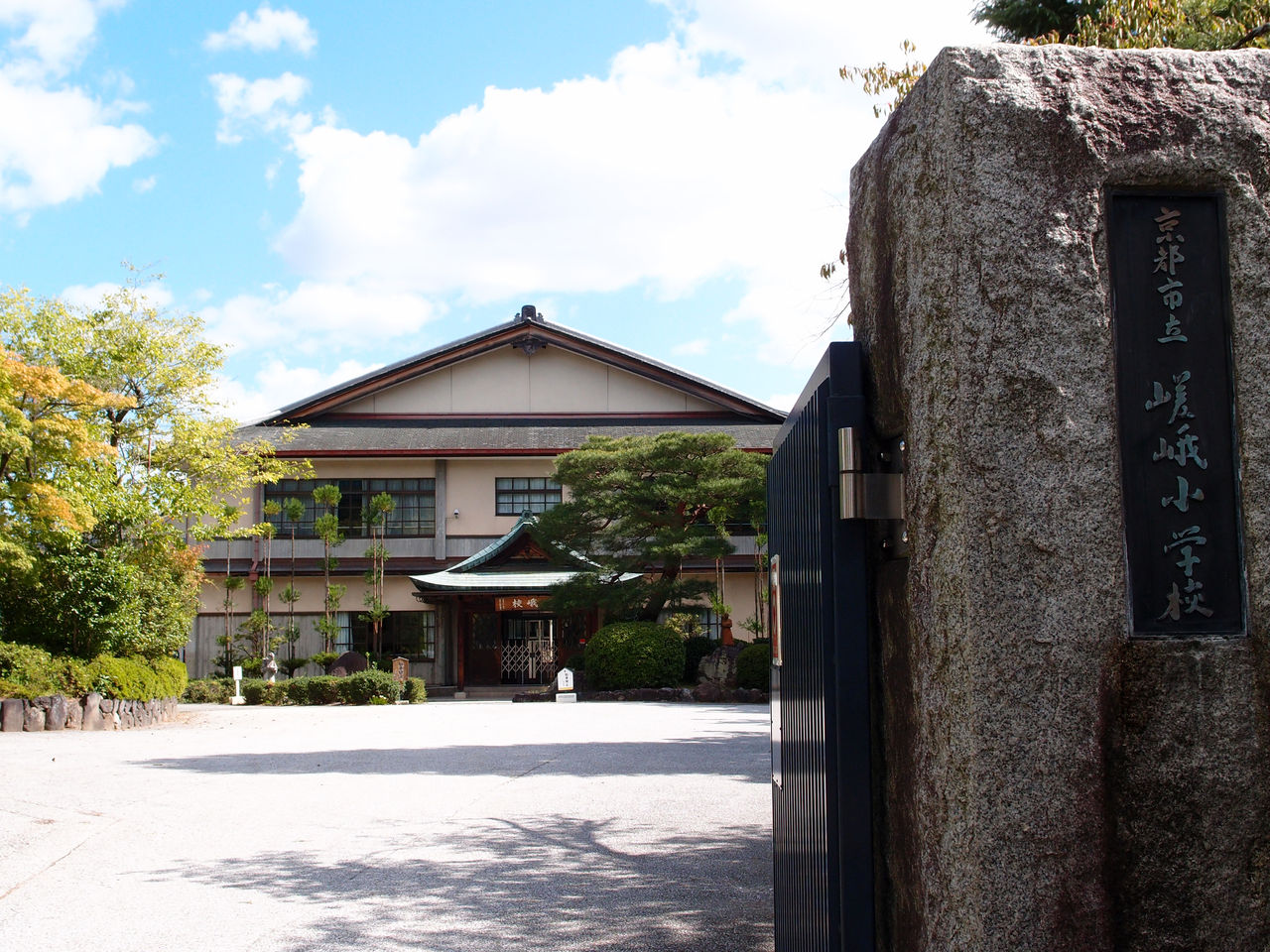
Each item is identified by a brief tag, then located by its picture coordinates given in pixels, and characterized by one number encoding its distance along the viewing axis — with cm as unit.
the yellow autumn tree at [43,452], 1401
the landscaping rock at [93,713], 1489
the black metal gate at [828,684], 231
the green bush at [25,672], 1431
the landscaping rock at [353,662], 2466
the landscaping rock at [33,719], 1416
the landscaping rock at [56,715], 1437
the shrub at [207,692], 2347
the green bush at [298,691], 2181
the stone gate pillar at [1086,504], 191
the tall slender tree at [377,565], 2566
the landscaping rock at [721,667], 2069
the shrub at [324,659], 2492
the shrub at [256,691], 2211
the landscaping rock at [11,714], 1395
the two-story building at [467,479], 2669
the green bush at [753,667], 1997
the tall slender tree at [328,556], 2491
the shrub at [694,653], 2238
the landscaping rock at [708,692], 2008
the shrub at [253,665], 2536
